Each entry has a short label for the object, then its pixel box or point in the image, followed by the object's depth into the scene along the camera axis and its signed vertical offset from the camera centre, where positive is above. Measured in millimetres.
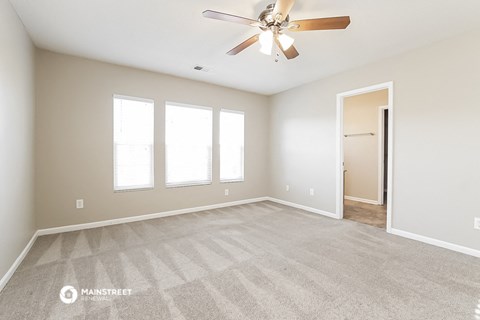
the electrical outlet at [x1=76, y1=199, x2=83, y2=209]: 3420 -728
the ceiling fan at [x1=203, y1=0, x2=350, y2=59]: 1899 +1207
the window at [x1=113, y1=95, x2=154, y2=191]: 3744 +234
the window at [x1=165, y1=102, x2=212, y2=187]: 4250 +231
